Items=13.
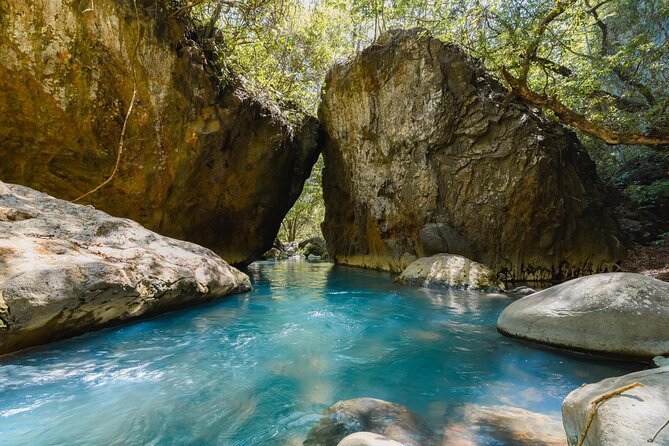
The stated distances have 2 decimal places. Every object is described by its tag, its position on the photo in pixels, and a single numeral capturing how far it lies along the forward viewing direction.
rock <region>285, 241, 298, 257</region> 26.22
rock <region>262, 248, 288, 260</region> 22.82
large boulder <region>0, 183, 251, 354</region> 3.11
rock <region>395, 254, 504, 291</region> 7.91
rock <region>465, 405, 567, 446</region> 2.01
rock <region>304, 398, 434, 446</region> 2.02
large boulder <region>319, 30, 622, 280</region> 9.33
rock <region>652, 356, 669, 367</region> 2.80
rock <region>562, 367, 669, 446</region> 1.38
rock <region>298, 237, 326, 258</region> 23.73
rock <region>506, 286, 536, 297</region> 7.07
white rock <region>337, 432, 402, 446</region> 1.65
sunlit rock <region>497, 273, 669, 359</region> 3.21
